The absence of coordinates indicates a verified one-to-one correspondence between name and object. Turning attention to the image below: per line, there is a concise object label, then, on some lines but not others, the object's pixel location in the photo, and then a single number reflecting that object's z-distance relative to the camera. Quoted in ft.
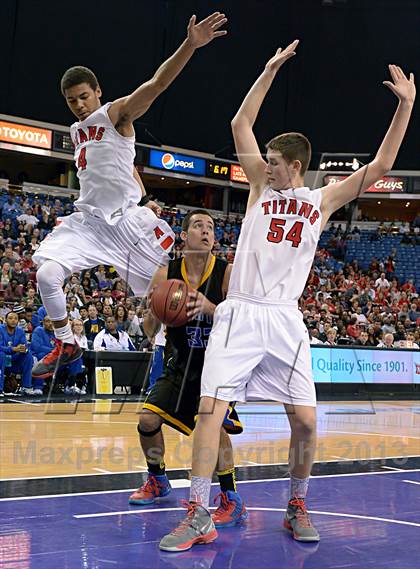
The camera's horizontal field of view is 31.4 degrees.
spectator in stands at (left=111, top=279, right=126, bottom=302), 48.11
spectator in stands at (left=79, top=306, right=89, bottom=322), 42.81
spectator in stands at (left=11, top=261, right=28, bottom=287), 46.24
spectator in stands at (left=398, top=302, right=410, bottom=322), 69.62
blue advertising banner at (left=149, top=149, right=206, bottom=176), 96.63
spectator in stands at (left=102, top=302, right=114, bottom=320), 42.14
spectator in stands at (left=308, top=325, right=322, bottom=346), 51.21
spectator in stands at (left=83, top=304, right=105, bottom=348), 42.39
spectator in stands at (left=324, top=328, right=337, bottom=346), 52.39
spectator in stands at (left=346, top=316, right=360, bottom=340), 58.29
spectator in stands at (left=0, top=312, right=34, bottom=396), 37.91
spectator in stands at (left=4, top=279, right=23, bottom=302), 44.34
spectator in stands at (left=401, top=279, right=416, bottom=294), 82.27
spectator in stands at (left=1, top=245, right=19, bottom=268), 49.88
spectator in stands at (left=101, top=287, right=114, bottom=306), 44.90
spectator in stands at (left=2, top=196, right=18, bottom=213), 65.89
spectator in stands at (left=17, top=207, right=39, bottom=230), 63.33
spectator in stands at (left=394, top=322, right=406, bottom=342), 60.45
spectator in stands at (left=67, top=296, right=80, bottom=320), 42.26
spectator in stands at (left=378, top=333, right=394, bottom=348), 56.39
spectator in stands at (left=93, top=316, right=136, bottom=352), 41.63
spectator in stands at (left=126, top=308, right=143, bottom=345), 44.94
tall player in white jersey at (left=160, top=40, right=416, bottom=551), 13.83
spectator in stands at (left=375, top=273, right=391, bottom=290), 80.89
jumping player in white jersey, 16.56
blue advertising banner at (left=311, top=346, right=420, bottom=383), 50.34
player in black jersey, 16.30
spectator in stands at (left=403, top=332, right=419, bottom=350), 58.13
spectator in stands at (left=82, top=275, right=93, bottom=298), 48.77
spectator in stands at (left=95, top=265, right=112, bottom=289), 53.47
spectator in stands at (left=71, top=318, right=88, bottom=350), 37.87
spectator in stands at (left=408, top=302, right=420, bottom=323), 72.78
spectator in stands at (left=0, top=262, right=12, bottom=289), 45.50
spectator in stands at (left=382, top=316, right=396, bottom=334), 61.75
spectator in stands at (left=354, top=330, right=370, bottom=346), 55.98
